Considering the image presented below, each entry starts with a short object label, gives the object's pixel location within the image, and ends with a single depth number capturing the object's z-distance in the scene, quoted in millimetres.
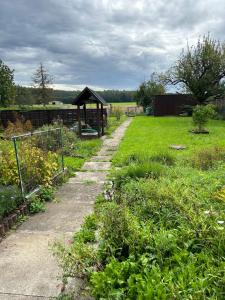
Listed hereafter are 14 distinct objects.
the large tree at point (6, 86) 27188
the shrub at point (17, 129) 13770
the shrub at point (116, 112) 27956
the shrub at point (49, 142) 6104
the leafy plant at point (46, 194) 5418
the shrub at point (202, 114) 14227
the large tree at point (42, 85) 35156
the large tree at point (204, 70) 22047
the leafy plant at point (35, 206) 4859
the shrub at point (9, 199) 4395
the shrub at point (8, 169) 5125
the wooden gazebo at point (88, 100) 14100
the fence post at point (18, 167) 4714
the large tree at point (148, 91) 32559
